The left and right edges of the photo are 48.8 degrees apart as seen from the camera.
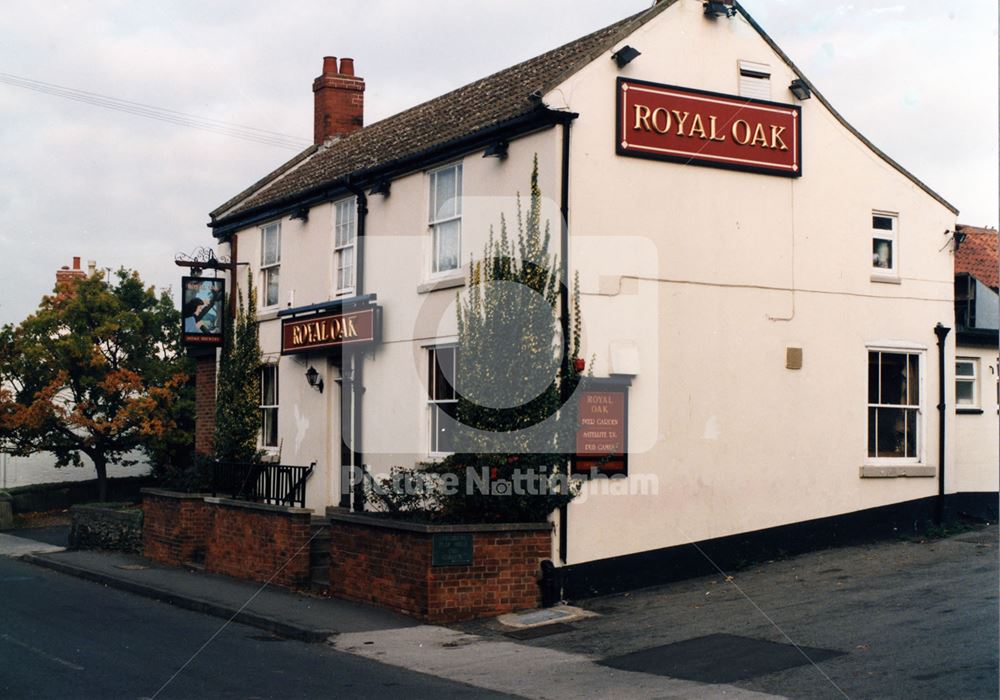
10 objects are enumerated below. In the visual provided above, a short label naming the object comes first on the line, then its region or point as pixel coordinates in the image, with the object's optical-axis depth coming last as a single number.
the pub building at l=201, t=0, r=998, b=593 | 14.70
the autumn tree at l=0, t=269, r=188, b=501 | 29.09
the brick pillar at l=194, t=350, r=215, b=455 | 23.33
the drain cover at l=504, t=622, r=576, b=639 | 12.67
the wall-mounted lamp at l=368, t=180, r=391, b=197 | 17.81
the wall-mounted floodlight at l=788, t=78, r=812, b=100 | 16.47
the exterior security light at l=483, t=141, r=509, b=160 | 15.22
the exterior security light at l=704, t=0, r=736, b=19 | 15.89
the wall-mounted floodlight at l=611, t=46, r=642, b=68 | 14.84
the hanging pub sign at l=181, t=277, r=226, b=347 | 21.67
